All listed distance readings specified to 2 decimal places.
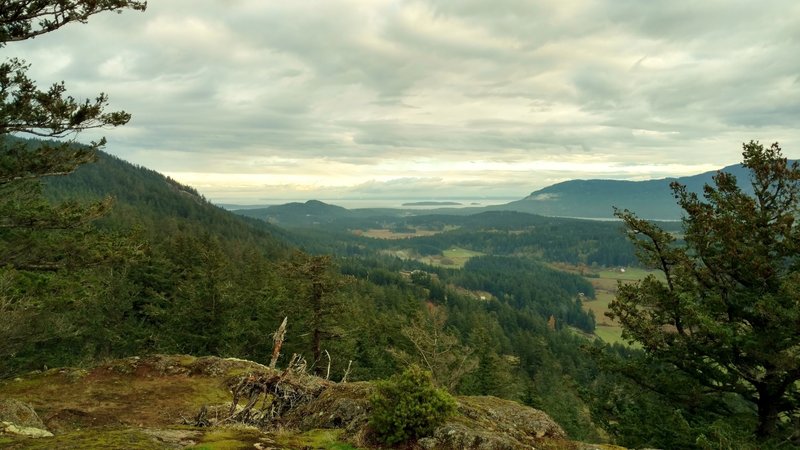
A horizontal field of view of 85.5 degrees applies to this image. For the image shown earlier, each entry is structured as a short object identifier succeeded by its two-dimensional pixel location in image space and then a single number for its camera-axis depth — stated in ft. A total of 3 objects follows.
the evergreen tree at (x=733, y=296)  41.22
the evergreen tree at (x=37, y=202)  39.22
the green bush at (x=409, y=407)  32.60
